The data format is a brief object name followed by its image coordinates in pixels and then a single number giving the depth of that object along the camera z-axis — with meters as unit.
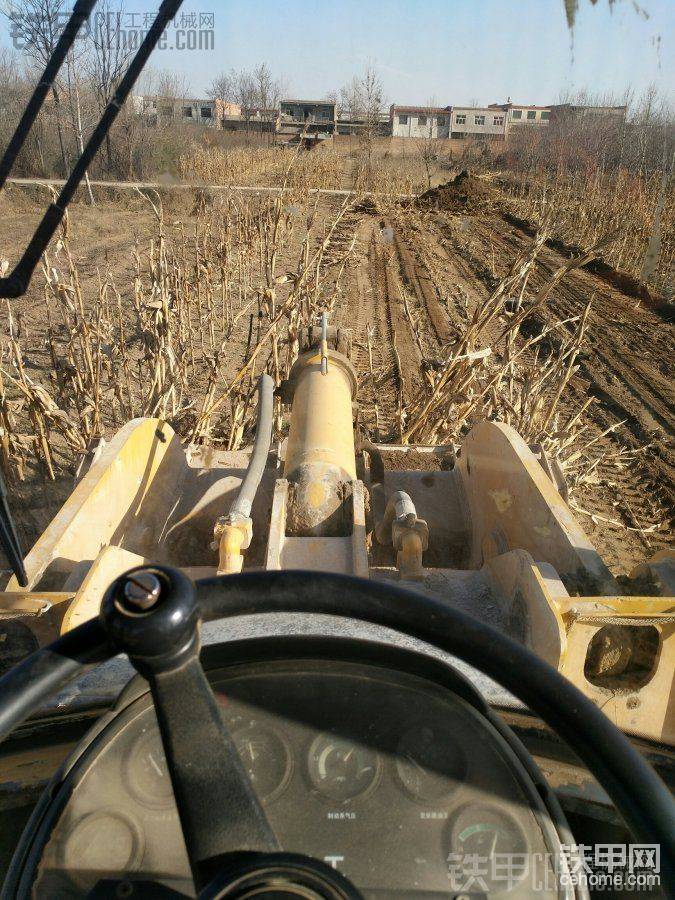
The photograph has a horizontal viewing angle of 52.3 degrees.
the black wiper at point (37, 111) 0.80
